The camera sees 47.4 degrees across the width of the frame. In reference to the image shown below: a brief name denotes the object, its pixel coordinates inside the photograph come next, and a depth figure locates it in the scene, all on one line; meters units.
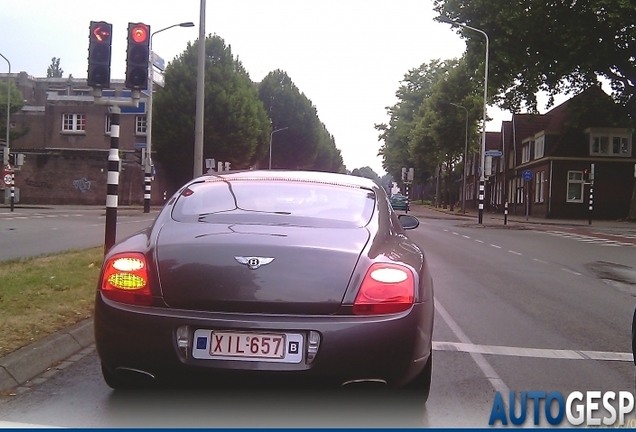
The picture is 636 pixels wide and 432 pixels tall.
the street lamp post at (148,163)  33.88
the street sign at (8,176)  36.06
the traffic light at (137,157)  50.28
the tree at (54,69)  129.62
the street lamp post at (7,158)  36.12
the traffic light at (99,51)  10.72
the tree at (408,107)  81.50
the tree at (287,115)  74.44
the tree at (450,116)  58.91
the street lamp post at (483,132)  33.81
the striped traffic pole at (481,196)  35.53
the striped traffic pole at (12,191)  36.03
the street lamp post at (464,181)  54.90
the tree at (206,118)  50.66
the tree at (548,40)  32.47
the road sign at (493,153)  34.99
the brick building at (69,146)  49.22
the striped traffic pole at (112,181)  10.55
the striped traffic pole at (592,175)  36.28
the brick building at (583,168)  48.06
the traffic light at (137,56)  11.08
